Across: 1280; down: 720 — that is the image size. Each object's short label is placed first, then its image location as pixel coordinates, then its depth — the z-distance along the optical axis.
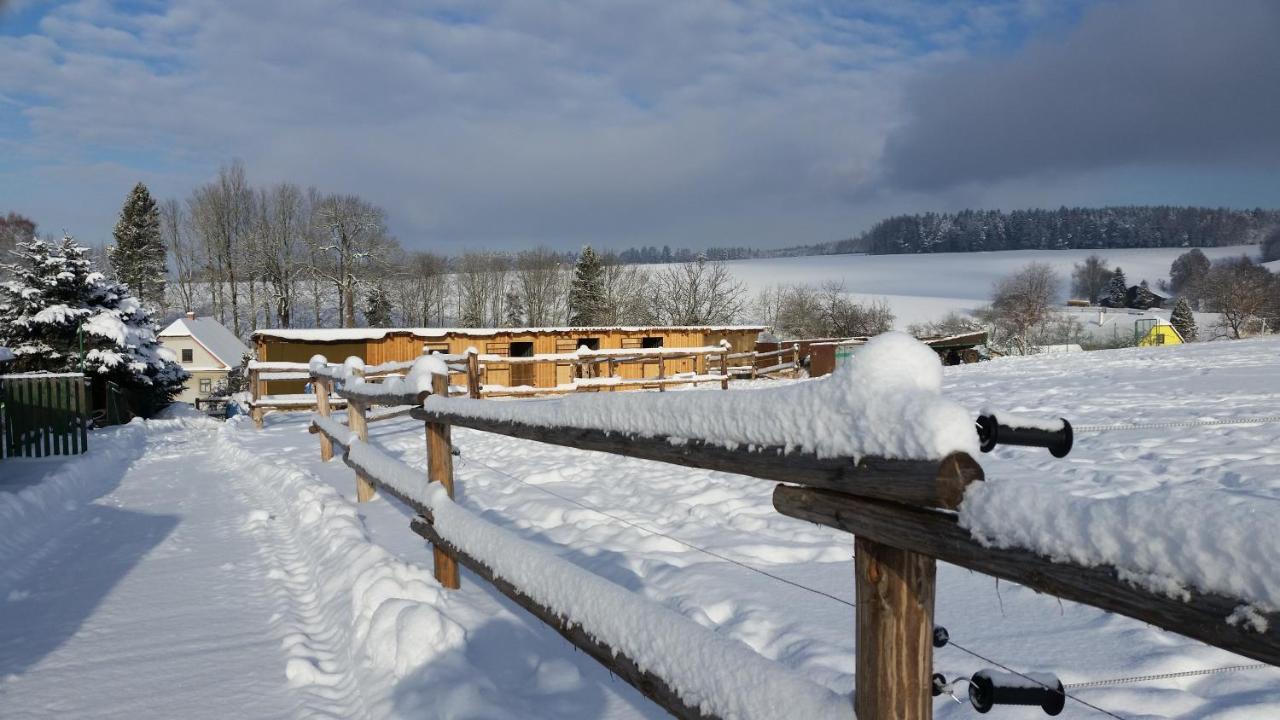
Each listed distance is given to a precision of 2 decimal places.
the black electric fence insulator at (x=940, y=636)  1.56
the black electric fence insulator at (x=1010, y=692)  1.35
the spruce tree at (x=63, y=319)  20.91
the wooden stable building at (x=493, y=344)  22.62
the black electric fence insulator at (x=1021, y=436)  1.43
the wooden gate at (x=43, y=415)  10.79
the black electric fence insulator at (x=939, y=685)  1.48
